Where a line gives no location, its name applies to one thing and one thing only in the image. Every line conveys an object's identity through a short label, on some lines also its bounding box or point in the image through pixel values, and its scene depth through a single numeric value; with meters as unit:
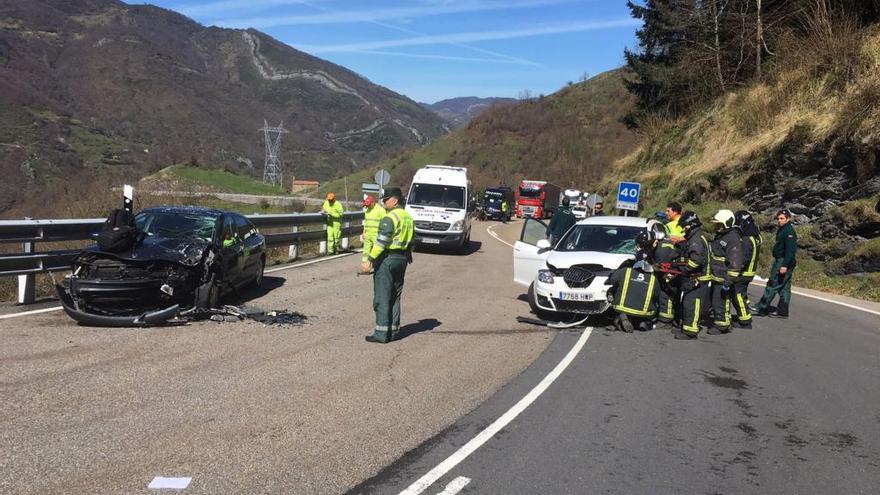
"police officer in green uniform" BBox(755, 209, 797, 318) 11.34
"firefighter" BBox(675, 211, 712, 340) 9.53
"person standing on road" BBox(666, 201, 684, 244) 11.12
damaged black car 8.31
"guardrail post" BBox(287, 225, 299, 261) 18.00
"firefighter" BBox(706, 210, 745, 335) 10.03
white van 21.23
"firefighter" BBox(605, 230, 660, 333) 9.63
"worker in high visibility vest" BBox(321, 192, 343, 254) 20.02
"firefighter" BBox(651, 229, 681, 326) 9.87
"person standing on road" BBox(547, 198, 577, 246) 14.63
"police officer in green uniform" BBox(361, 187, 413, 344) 8.28
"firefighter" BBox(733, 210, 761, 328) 10.52
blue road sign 27.92
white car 9.92
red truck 56.00
